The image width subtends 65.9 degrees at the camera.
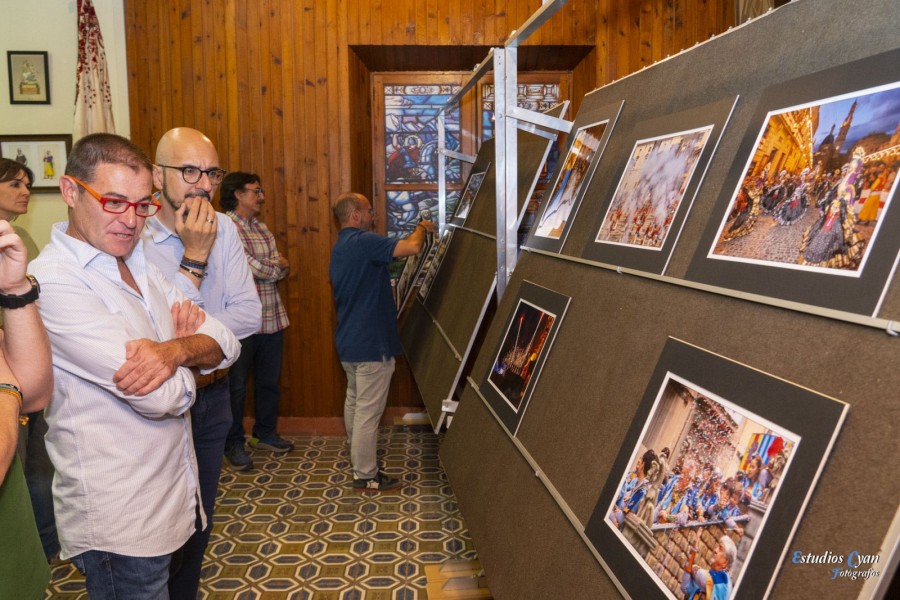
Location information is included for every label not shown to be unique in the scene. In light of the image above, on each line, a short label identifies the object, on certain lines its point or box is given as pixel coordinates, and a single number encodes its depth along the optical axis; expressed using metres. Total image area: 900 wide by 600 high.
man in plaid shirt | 4.74
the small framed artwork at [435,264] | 4.64
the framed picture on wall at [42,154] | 5.18
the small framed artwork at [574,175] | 2.15
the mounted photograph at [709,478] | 0.89
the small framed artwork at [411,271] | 5.18
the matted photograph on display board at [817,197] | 0.92
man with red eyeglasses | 1.57
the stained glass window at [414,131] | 5.85
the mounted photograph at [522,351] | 1.93
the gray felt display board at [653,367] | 0.82
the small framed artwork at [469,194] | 4.28
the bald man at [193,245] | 2.30
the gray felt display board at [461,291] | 3.03
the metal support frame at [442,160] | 5.26
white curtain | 4.83
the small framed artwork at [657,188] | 1.44
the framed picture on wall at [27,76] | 5.12
